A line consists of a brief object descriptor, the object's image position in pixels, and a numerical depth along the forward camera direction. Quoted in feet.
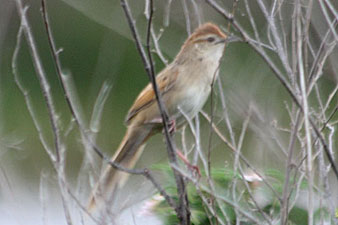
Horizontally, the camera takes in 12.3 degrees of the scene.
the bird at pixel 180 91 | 29.09
